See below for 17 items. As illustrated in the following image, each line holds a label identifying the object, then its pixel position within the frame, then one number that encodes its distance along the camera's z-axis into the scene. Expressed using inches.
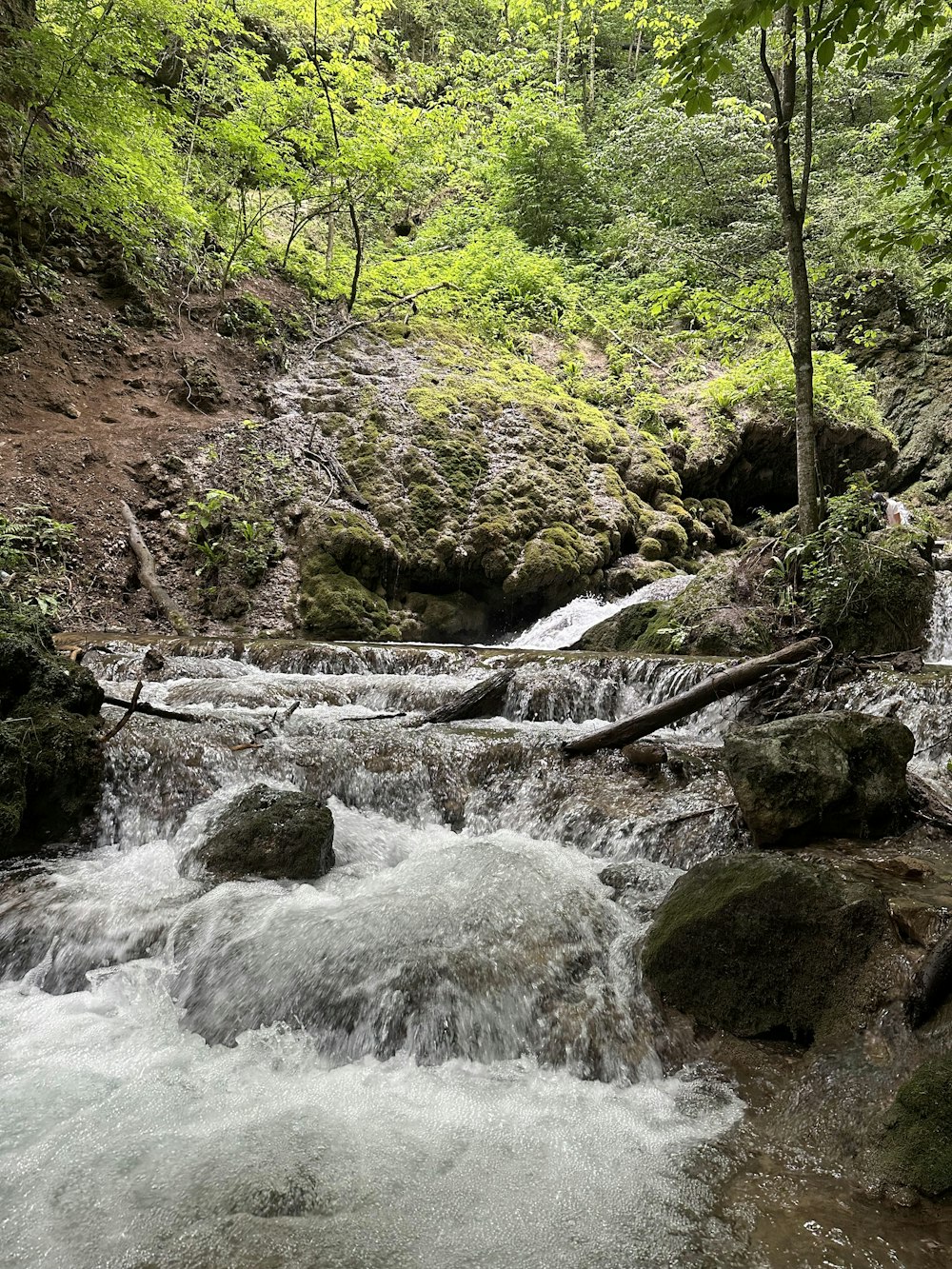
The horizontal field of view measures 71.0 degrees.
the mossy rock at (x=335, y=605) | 390.0
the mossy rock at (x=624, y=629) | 356.5
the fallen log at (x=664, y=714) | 207.5
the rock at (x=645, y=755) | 204.2
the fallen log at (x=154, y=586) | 375.6
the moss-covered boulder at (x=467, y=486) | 423.8
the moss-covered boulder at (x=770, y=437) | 555.8
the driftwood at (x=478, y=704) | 252.7
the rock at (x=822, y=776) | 150.2
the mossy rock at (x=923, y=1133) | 78.1
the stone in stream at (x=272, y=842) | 161.5
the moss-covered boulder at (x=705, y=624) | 308.2
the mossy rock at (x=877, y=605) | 273.7
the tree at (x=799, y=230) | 272.4
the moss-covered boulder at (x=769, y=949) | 108.6
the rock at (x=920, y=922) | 107.6
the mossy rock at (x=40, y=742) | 171.1
